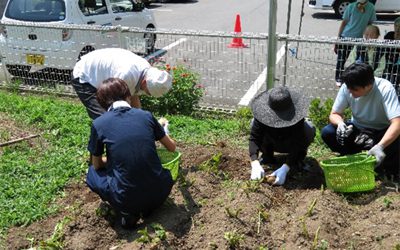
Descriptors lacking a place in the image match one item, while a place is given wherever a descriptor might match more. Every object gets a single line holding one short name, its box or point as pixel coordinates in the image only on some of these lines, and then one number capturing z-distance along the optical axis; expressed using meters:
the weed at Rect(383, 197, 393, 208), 3.50
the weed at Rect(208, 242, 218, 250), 3.13
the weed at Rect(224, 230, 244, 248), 3.11
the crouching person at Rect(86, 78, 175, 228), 3.16
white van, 6.73
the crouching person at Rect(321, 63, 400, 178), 3.67
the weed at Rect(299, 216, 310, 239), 3.17
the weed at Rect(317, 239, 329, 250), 3.06
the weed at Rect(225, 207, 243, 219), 3.36
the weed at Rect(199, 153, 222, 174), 4.19
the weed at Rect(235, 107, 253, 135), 5.22
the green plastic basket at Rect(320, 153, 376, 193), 3.58
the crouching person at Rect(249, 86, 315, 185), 3.83
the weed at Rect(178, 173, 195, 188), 3.92
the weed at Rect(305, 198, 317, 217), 3.40
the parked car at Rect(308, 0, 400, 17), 13.73
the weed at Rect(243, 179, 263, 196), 3.68
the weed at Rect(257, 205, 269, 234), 3.41
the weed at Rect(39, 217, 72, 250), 3.22
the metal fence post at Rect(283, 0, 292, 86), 5.55
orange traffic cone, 5.20
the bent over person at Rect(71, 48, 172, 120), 3.80
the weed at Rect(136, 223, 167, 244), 3.17
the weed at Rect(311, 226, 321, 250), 3.05
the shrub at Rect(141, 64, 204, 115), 5.73
